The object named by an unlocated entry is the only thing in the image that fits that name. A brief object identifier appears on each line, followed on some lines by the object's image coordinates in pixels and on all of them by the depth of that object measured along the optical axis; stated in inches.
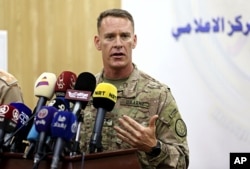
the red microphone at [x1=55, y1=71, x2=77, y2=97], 180.4
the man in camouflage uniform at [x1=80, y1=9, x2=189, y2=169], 190.9
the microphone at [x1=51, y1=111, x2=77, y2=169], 166.9
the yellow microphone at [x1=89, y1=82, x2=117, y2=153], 175.4
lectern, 168.4
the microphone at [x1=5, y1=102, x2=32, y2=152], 175.7
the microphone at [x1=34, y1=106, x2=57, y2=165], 168.7
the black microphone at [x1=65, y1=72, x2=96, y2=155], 172.2
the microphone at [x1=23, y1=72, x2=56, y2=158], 179.7
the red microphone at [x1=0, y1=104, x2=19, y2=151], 173.3
